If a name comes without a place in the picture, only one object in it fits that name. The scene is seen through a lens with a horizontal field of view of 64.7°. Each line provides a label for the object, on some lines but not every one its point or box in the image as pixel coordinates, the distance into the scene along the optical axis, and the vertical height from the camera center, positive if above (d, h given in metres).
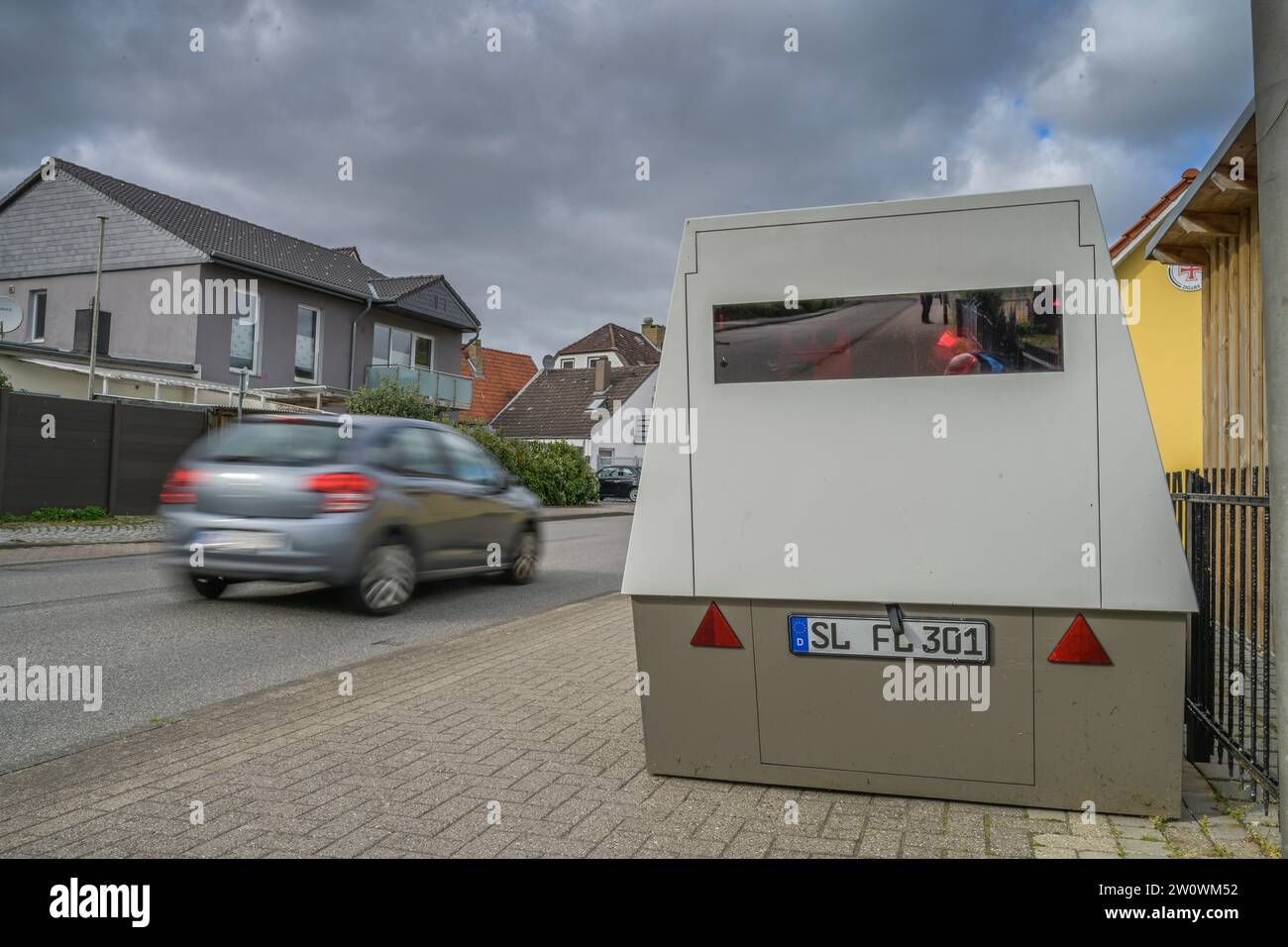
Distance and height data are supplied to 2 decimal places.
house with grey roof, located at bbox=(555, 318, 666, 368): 71.50 +11.69
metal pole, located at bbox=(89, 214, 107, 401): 23.16 +3.85
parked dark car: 41.31 +1.29
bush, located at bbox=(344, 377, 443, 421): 28.27 +2.96
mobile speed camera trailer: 3.46 +0.00
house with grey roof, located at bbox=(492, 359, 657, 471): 56.38 +5.60
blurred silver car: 8.45 -0.01
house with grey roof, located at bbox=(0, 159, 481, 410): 27.28 +6.00
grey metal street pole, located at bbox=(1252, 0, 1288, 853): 2.94 +0.85
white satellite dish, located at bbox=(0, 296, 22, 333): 21.53 +3.94
